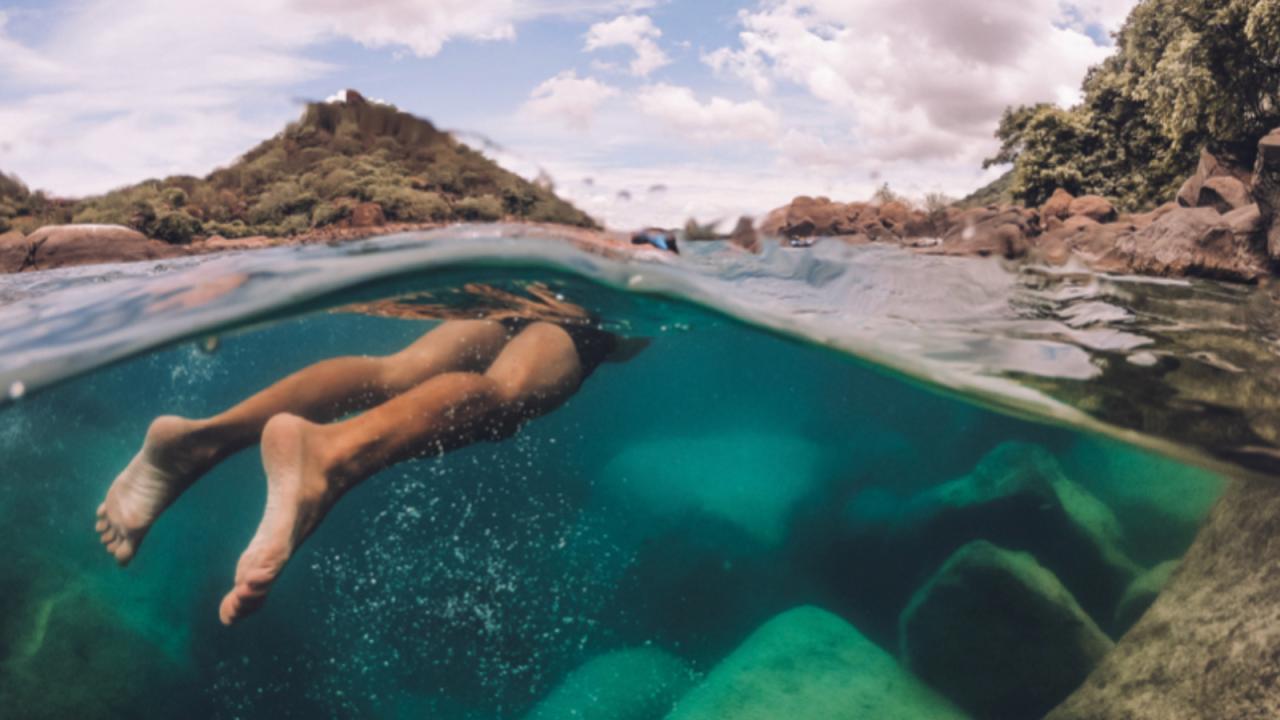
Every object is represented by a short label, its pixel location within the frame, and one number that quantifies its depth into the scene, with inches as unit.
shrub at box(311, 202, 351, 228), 839.1
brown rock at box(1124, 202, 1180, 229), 839.0
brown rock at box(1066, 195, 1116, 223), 965.2
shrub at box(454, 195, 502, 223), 799.7
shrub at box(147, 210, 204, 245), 1058.7
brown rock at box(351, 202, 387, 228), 659.0
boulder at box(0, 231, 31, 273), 703.1
